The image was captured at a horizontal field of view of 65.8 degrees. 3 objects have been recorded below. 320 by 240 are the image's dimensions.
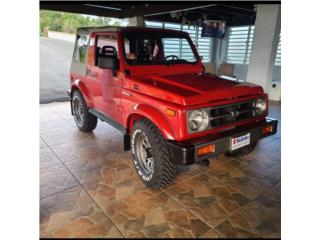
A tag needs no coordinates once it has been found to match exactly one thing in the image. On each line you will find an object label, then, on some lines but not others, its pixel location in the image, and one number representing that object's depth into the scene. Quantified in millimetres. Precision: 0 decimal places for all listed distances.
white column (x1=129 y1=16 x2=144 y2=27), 7656
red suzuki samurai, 2320
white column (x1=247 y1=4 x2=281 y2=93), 6199
